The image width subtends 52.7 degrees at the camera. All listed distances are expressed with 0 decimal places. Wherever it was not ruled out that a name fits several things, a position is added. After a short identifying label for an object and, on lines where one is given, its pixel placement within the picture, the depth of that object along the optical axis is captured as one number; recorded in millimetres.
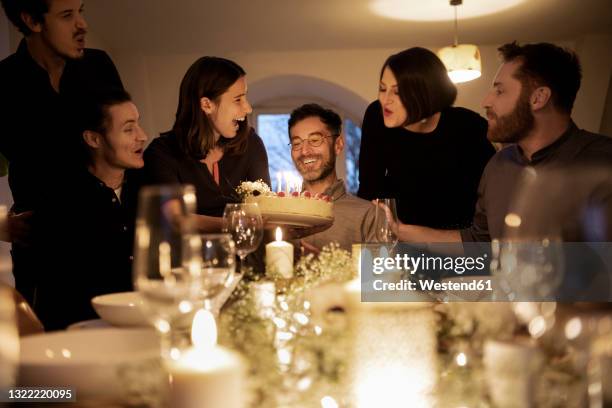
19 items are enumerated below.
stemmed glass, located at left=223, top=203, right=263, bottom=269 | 1544
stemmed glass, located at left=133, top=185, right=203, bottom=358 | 646
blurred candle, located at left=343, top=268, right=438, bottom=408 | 664
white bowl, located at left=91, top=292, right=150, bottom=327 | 1019
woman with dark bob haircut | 2693
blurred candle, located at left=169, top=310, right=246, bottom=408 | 542
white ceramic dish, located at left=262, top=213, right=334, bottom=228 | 2002
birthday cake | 1993
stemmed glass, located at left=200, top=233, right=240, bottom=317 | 760
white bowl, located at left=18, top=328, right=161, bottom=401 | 653
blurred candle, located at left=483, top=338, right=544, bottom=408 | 591
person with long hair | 2488
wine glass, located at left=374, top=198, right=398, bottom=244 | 1671
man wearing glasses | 2656
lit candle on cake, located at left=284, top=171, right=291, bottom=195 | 2087
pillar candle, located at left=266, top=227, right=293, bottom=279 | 1532
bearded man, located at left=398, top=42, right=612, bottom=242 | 2143
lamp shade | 4809
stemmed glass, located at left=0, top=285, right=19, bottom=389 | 668
